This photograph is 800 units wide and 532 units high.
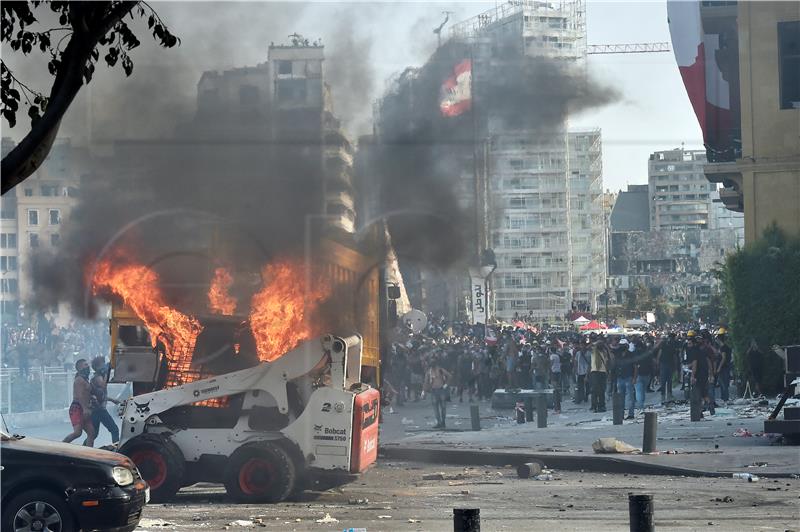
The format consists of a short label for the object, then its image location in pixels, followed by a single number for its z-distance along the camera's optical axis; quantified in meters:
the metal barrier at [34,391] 27.69
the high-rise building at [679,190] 186.75
